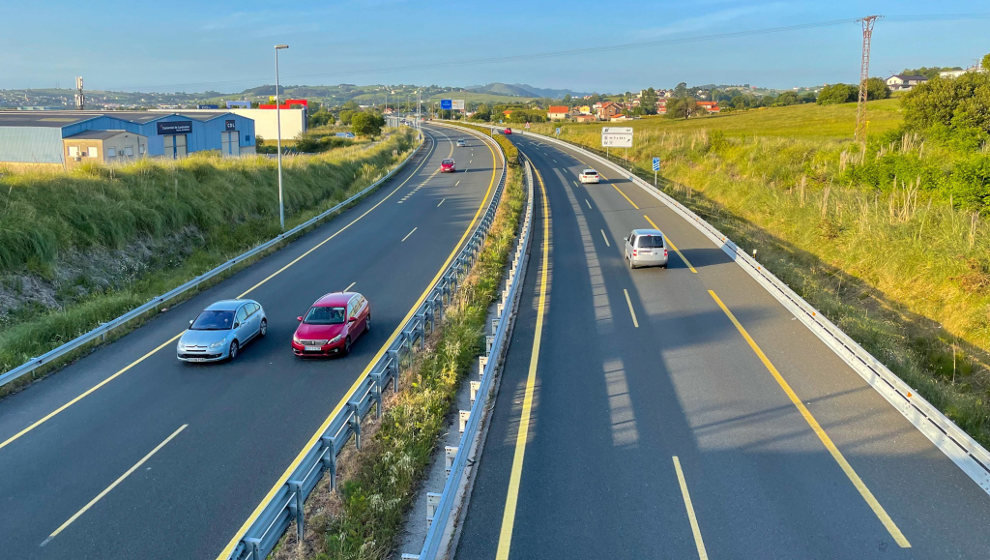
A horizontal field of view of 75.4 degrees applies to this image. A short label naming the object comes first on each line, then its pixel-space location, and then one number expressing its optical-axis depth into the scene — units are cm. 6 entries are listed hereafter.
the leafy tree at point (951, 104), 4066
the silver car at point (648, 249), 2373
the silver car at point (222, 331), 1600
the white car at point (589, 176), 5169
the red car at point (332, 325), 1620
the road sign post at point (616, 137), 6938
